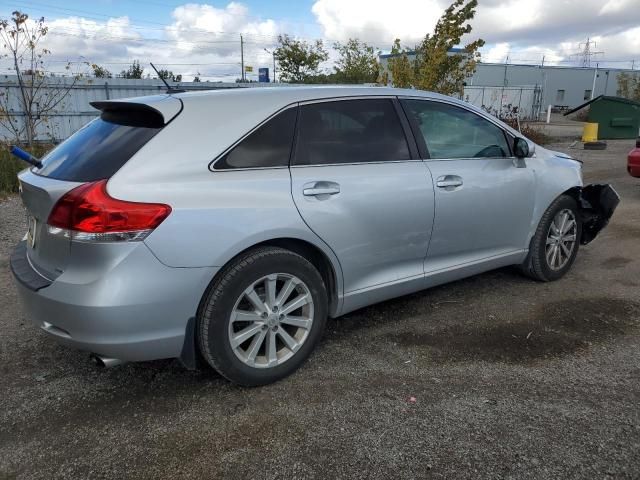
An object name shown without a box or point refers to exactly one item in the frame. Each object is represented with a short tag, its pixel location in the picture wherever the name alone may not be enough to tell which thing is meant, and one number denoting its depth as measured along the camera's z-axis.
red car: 7.92
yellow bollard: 18.06
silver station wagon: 2.49
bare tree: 10.06
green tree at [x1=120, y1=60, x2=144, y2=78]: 32.69
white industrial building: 45.91
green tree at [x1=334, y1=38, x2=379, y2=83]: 38.58
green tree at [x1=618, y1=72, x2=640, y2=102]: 32.40
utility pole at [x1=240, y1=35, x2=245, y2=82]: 56.33
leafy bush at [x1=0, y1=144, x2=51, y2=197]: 8.48
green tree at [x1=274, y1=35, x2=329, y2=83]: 42.06
